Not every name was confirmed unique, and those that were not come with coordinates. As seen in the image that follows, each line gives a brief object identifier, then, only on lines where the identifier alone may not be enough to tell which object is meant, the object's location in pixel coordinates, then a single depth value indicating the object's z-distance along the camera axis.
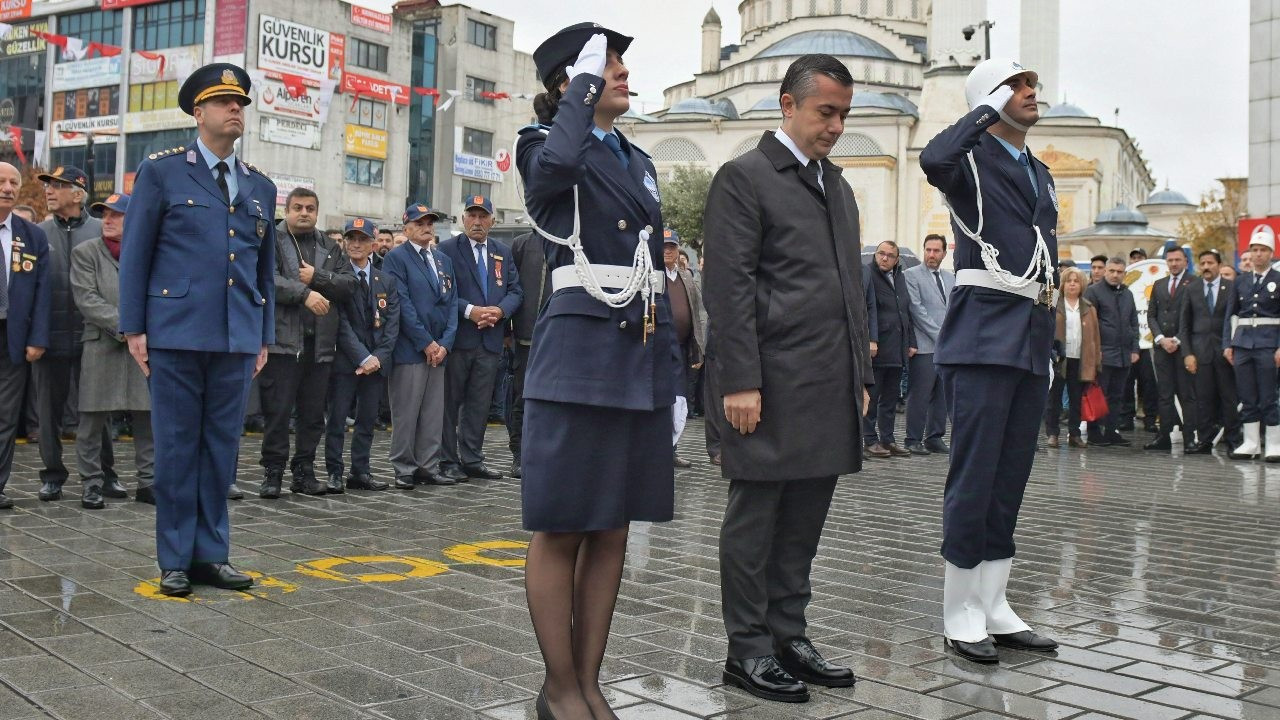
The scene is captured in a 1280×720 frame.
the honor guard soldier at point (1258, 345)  13.65
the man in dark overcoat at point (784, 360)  4.38
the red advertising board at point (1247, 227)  17.78
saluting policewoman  3.79
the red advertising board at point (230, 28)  57.22
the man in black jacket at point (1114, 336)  15.78
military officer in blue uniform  5.77
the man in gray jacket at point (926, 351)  13.73
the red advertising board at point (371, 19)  62.40
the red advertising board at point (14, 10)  69.06
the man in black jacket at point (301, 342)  8.73
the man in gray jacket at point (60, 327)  8.42
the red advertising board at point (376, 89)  61.66
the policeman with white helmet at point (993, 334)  5.01
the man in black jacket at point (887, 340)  13.46
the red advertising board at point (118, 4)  61.44
